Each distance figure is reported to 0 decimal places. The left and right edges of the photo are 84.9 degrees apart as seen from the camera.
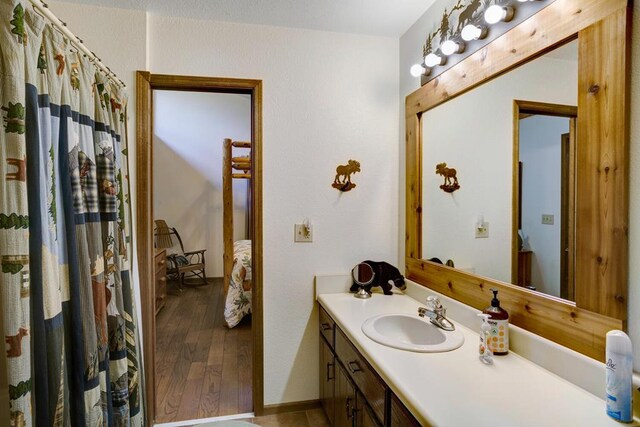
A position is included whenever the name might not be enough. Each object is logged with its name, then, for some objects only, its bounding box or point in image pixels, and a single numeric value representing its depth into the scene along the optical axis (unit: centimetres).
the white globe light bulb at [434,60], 177
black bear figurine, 212
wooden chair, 497
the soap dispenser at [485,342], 123
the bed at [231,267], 354
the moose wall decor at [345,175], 219
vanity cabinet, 116
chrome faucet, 150
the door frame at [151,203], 196
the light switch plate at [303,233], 216
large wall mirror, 100
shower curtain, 89
